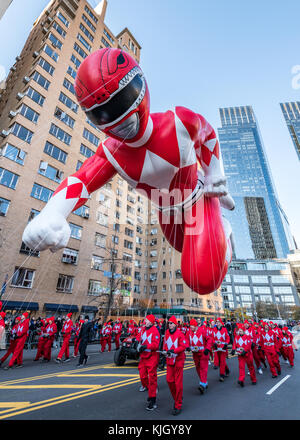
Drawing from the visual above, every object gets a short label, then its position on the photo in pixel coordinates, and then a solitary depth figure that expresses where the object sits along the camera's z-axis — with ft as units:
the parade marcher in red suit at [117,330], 43.83
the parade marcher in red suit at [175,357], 12.75
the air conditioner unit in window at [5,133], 61.77
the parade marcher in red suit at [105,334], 39.83
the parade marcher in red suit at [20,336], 24.72
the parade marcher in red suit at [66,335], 29.27
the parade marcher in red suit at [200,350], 17.54
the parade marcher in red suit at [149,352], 14.21
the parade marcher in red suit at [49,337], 29.19
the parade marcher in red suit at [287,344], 31.04
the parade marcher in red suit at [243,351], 19.72
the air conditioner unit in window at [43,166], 63.41
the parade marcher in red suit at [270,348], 24.70
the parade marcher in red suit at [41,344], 29.75
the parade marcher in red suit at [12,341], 24.89
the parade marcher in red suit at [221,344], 22.36
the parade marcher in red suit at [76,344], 34.59
